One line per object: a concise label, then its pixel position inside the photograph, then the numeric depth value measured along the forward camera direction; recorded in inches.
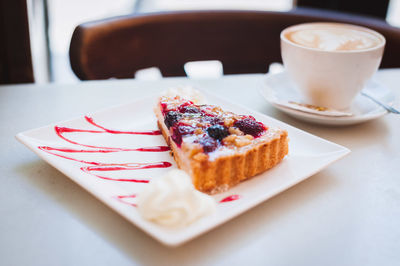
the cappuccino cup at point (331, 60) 26.3
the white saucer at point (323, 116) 26.3
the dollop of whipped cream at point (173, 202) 20.5
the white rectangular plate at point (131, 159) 21.0
